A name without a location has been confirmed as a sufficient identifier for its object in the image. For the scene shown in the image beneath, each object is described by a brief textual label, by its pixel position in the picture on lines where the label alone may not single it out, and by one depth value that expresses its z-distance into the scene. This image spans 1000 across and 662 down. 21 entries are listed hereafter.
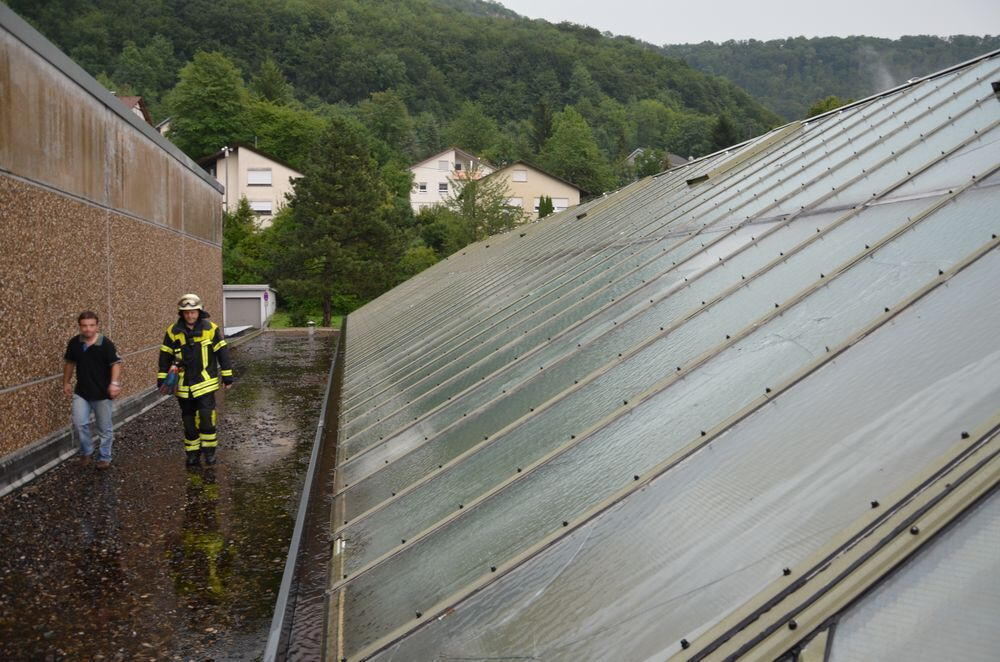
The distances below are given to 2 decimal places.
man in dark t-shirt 9.57
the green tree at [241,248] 53.91
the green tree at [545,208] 63.48
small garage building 38.66
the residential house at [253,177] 69.19
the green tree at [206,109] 81.06
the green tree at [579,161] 96.94
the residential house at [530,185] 75.50
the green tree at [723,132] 91.04
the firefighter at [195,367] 9.62
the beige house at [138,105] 57.50
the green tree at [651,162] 96.06
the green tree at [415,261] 52.50
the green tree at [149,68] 102.75
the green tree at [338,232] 49.53
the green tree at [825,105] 65.72
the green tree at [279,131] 84.71
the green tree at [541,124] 115.75
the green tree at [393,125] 107.12
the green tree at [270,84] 102.19
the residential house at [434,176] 87.81
